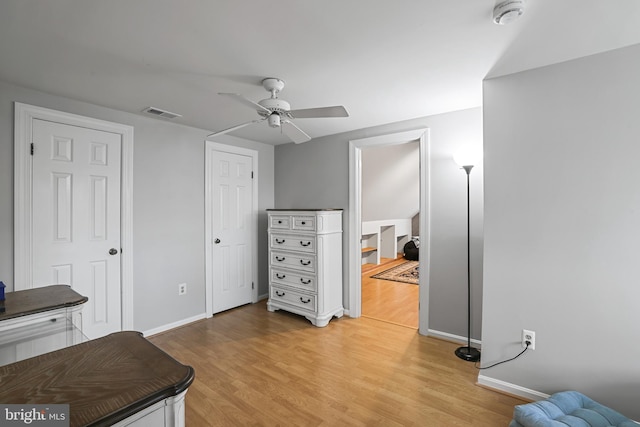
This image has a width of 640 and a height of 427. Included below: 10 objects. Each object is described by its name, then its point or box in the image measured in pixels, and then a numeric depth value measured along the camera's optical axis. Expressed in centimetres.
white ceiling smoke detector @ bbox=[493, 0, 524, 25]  135
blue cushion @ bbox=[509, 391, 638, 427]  145
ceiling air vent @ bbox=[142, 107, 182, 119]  277
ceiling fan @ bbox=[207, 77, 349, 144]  194
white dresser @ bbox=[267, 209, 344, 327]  332
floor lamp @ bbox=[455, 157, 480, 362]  255
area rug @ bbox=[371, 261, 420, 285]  531
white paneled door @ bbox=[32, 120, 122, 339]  240
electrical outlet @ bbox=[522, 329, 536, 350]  198
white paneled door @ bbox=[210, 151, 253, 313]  364
